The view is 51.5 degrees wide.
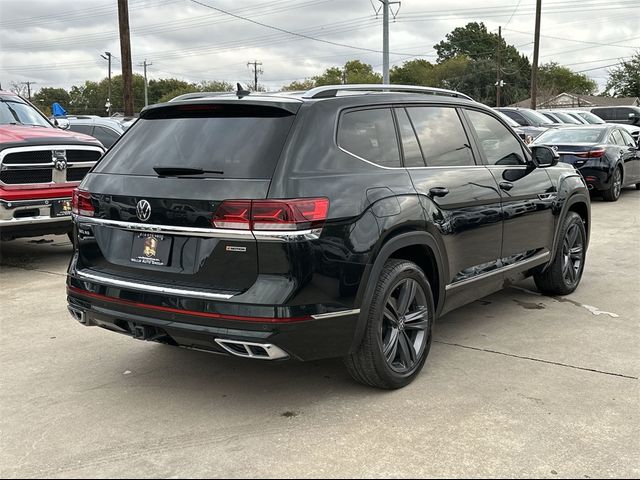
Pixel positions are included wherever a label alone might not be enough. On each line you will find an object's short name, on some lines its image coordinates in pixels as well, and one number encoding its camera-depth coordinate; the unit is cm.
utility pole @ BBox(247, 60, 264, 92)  9801
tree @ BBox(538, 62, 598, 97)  10806
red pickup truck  720
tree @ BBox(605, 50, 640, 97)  7950
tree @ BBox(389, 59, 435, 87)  10850
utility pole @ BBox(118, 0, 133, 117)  1953
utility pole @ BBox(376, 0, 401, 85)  2486
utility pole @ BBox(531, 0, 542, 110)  3769
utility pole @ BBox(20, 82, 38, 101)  10726
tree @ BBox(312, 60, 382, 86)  10346
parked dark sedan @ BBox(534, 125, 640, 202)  1320
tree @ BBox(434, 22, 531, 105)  9350
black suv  333
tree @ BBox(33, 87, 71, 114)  11862
